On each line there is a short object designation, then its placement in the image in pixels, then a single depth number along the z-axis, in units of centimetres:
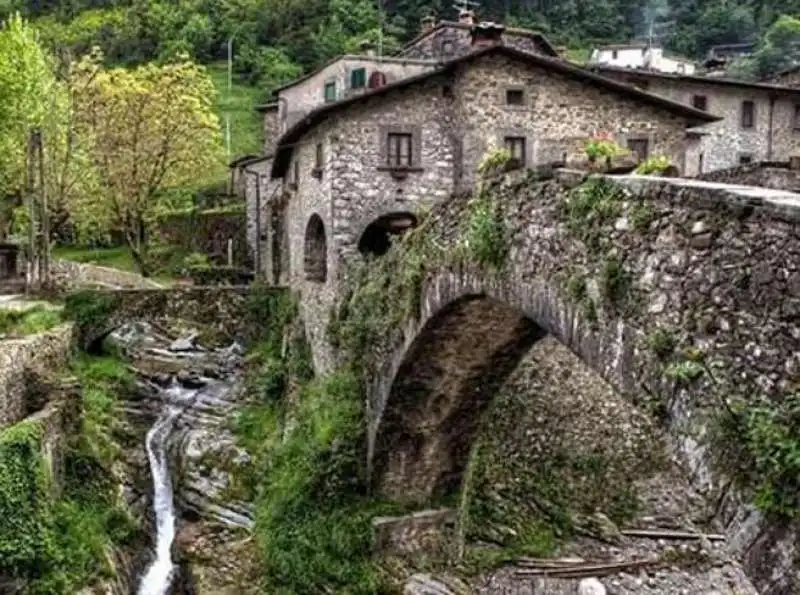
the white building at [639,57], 5753
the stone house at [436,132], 2062
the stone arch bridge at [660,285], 618
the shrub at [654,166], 888
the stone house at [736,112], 3656
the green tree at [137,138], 3662
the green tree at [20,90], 3008
